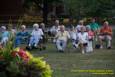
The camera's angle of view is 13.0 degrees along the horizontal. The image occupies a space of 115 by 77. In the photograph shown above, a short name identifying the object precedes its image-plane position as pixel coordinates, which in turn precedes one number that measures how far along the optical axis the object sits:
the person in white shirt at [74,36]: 23.15
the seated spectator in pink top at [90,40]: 22.60
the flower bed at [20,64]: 6.27
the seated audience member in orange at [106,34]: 24.51
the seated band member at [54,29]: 28.77
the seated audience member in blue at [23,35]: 24.38
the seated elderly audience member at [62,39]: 23.33
